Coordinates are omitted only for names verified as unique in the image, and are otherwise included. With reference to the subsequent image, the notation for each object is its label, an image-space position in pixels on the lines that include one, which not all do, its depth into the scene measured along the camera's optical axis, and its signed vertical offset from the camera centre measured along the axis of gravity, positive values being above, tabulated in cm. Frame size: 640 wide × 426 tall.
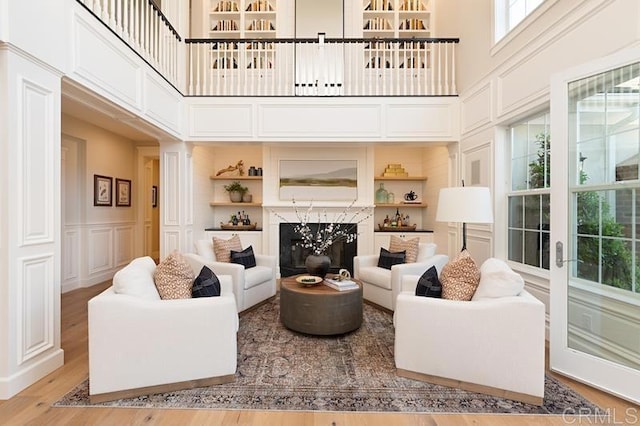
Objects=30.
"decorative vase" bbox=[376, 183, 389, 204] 600 +29
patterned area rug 197 -117
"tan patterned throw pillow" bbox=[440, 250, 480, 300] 225 -49
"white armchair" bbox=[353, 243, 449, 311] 354 -72
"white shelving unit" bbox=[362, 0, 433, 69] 545 +328
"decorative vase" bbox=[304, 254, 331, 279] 330 -55
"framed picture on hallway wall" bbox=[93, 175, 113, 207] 504 +35
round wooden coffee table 290 -90
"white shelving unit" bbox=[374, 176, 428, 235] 607 +29
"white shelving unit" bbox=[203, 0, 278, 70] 558 +337
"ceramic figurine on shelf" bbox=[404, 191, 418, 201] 598 +29
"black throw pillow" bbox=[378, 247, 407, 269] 396 -58
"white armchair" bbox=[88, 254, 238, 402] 197 -81
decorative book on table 305 -70
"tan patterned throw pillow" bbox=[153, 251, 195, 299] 229 -48
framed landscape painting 565 +55
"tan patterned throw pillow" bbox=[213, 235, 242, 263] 397 -45
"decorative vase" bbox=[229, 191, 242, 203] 596 +28
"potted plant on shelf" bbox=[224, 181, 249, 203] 596 +37
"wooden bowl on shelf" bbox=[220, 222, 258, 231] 573 -27
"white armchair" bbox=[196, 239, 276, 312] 354 -75
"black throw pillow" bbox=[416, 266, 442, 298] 234 -54
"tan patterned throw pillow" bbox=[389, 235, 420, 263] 399 -45
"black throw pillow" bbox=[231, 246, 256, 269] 397 -57
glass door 210 -12
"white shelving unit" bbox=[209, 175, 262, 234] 612 +18
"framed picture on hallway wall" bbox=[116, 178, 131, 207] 559 +34
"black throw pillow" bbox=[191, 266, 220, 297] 230 -53
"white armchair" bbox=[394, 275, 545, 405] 198 -84
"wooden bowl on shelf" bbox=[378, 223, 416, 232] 574 -30
